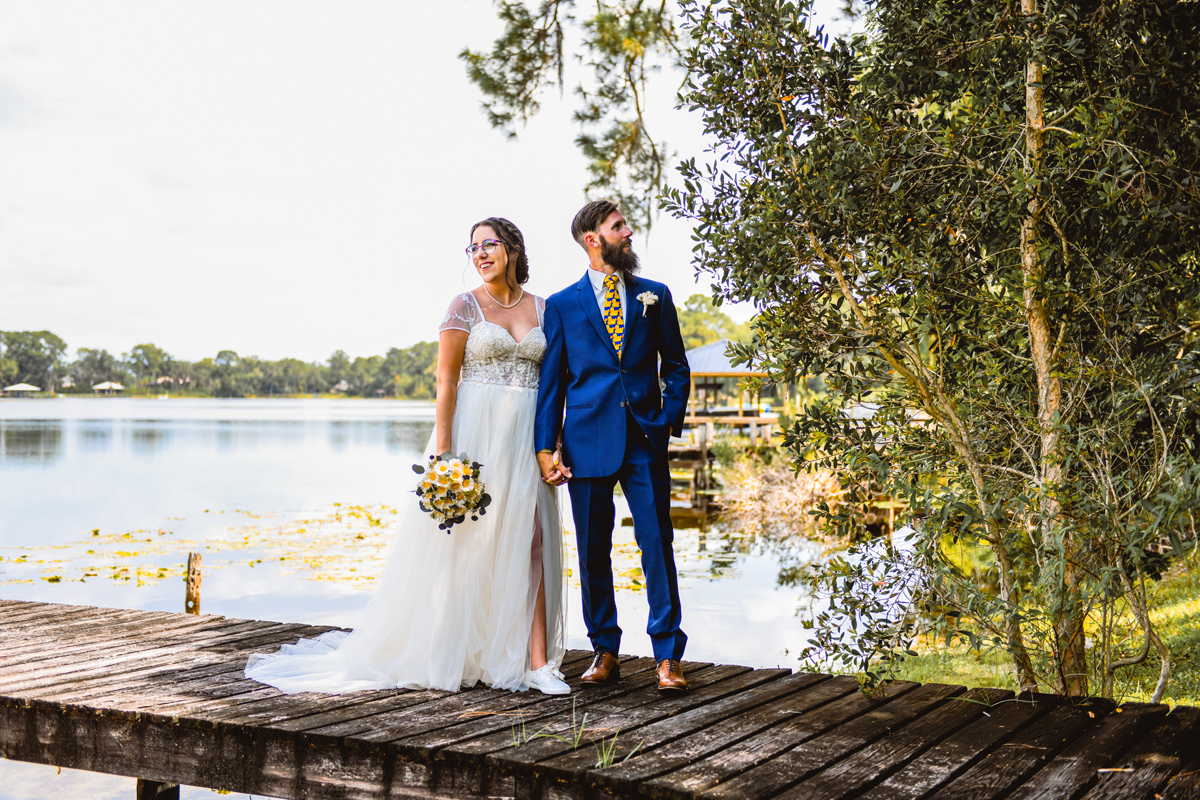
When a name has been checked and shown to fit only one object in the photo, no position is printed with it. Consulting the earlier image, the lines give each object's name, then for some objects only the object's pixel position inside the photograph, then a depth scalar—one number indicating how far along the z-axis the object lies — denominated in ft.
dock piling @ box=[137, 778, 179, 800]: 13.65
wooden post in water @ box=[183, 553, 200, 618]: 29.50
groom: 12.16
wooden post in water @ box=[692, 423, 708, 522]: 73.54
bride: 12.14
